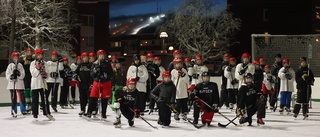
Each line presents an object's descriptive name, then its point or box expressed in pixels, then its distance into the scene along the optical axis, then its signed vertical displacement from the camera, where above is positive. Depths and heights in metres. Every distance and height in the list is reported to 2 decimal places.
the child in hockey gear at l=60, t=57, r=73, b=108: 14.40 -0.45
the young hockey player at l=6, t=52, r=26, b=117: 11.62 -0.19
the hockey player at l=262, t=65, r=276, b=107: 13.90 -0.34
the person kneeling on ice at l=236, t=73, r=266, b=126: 9.98 -0.67
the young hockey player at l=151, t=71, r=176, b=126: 9.77 -0.56
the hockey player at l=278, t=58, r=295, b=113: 13.09 -0.35
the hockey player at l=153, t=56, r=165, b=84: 13.72 +0.31
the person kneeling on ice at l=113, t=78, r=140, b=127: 9.71 -0.65
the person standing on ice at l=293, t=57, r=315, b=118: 11.64 -0.41
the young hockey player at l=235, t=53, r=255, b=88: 12.09 +0.11
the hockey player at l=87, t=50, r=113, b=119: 10.57 -0.16
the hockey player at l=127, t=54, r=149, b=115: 12.01 -0.07
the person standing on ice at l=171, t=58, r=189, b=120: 10.93 -0.48
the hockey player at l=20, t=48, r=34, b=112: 12.40 -0.13
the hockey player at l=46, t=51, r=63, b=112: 13.50 -0.14
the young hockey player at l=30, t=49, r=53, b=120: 10.59 -0.21
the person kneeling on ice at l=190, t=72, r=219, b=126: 9.88 -0.58
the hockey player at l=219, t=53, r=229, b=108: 14.79 -0.46
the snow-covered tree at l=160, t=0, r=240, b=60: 37.25 +3.79
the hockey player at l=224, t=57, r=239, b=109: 14.19 -0.34
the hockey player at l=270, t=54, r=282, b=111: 13.75 -0.36
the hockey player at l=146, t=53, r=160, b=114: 13.05 -0.07
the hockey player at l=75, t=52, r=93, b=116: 11.82 -0.21
